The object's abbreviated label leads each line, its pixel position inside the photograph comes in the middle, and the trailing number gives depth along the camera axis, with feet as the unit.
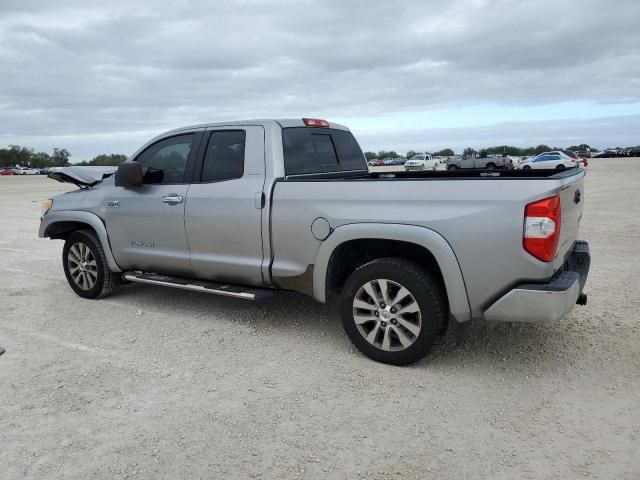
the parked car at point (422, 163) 156.70
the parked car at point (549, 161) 115.48
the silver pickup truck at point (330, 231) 11.71
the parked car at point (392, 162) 247.25
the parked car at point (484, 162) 124.06
